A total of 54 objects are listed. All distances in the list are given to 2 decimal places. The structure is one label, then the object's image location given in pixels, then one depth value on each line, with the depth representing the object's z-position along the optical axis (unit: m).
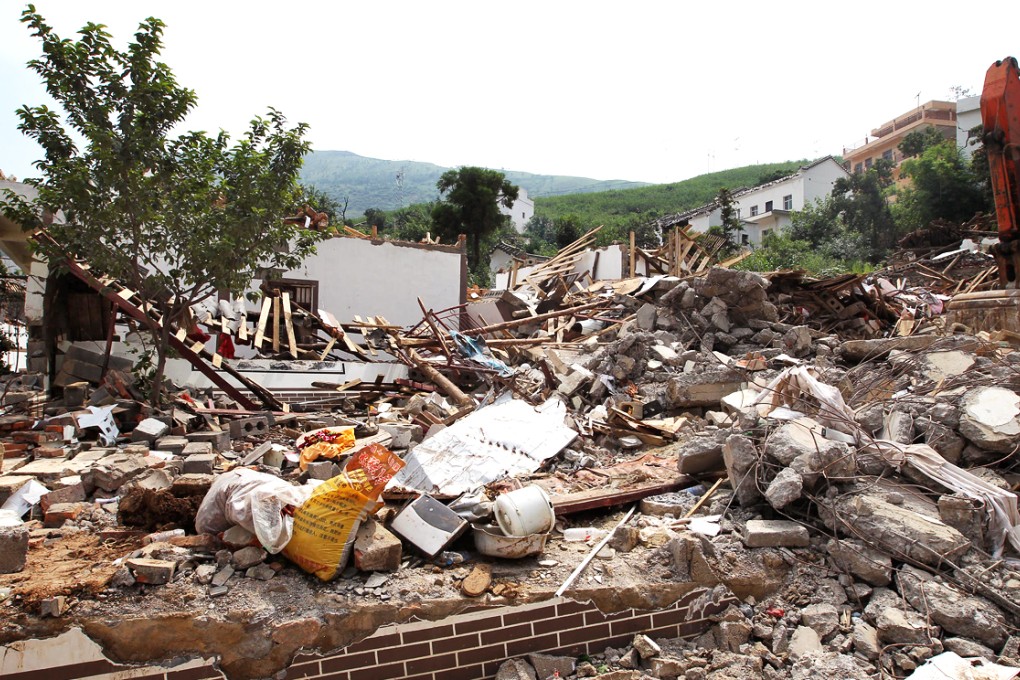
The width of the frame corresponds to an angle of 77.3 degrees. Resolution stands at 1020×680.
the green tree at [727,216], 33.91
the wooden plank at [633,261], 18.70
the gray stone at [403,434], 7.89
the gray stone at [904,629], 3.48
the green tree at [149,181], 7.60
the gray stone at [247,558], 3.87
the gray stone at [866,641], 3.49
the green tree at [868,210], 31.19
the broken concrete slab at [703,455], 5.32
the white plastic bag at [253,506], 3.87
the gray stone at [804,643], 3.59
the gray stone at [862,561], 3.87
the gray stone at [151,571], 3.63
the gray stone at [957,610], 3.46
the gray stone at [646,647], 3.81
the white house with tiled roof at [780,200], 42.81
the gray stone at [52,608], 3.38
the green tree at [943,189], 26.92
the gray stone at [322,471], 6.18
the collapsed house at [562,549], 3.51
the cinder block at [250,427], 8.45
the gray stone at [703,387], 8.20
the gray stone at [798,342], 9.94
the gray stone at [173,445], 7.44
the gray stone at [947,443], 4.70
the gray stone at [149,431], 7.68
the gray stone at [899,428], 4.86
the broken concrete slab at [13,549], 3.77
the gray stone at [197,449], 7.29
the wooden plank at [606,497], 4.99
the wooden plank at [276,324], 11.78
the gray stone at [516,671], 3.67
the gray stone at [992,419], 4.52
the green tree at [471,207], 32.25
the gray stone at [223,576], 3.73
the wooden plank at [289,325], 11.73
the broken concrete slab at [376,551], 3.90
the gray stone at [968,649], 3.37
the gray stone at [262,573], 3.80
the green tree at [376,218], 48.85
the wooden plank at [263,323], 11.42
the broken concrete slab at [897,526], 3.84
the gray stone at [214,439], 7.83
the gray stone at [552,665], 3.74
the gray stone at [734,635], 3.85
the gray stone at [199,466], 6.05
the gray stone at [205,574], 3.74
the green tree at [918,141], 37.75
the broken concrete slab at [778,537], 4.23
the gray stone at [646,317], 11.30
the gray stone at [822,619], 3.69
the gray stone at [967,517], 4.01
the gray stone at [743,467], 4.66
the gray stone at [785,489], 4.29
